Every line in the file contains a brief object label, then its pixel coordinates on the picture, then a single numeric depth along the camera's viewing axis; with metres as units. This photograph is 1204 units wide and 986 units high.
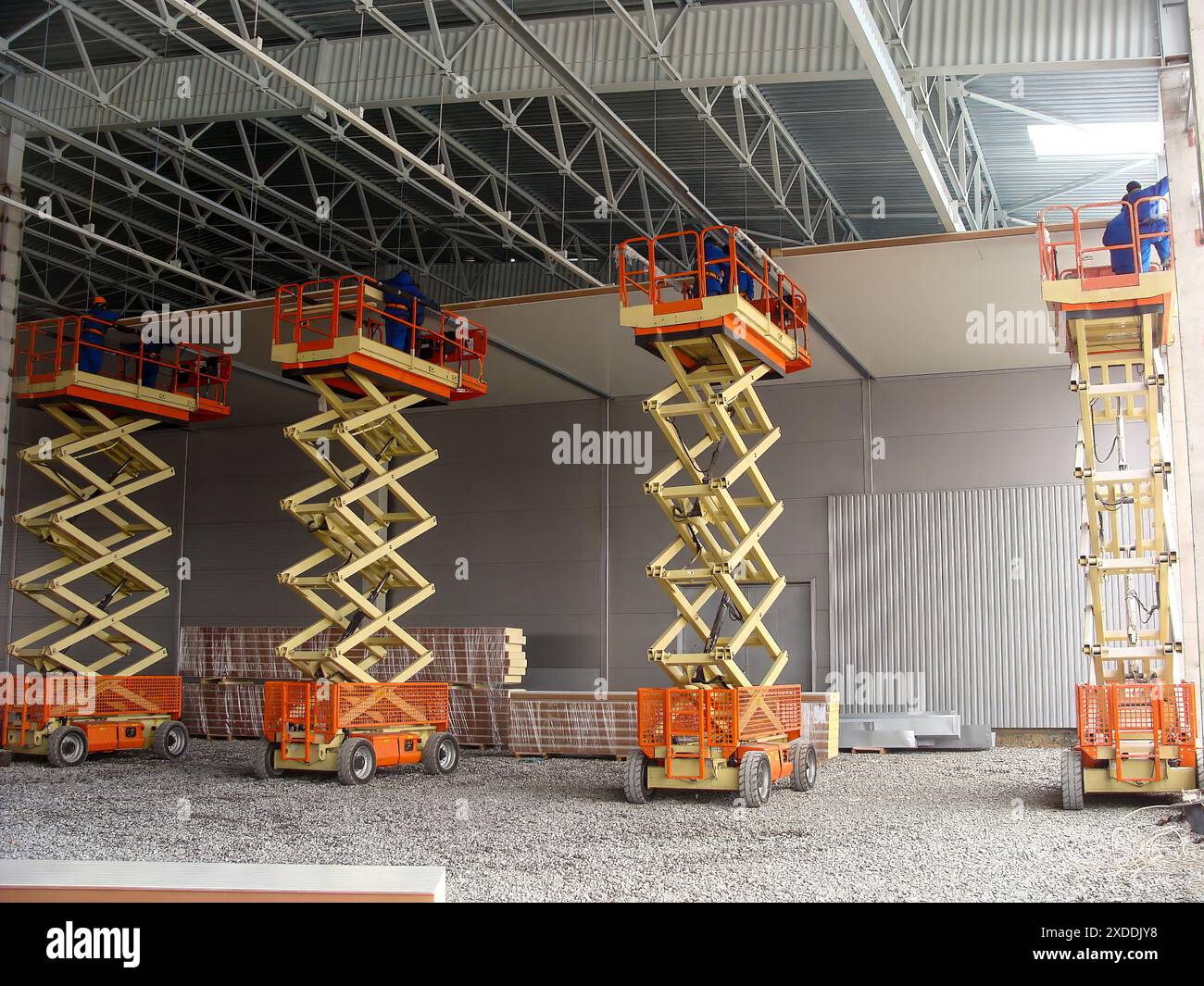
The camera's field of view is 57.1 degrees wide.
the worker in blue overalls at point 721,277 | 13.88
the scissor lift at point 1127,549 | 12.14
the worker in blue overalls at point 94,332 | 19.53
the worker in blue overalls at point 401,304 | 17.59
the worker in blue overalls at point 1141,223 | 12.64
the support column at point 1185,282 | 11.95
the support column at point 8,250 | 15.75
